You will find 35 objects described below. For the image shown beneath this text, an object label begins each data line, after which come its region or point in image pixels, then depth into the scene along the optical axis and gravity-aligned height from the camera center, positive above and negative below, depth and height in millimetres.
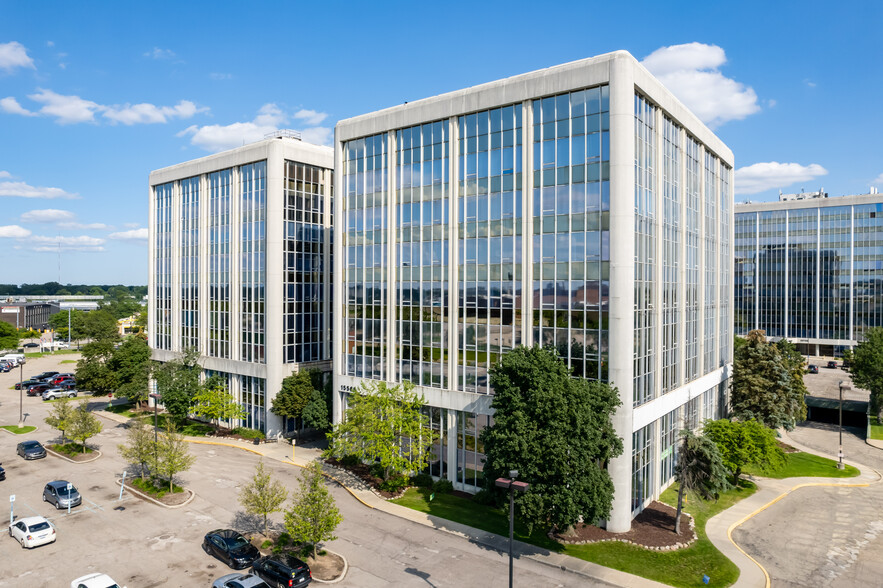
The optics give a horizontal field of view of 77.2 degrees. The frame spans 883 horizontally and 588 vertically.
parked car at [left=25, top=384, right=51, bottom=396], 82688 -14210
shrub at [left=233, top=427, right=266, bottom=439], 56781 -14533
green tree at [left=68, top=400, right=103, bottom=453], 48031 -11558
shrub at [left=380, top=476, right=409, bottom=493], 40625 -14077
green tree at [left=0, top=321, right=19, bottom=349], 133400 -10418
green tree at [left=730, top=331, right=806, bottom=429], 51531 -9313
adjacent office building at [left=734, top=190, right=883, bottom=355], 111375 +4536
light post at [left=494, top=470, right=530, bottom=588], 23542 -8282
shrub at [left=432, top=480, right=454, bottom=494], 40500 -14308
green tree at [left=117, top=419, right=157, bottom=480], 40156 -11444
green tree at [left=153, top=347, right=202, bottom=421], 57750 -9816
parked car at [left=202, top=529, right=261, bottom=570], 29047 -13667
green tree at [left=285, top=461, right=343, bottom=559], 28344 -11692
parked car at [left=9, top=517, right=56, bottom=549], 31172 -13558
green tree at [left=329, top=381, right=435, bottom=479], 40156 -10235
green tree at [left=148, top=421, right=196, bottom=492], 39062 -11898
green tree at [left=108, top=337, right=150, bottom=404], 65125 -8997
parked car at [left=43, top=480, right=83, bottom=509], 37250 -13763
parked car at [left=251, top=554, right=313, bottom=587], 26266 -13446
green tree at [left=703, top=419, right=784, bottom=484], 41000 -11570
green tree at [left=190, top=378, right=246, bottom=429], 56500 -11589
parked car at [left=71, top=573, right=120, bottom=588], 25391 -13297
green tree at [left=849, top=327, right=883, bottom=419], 62781 -8896
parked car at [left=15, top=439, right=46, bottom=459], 49281 -13975
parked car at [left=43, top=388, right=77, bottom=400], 78750 -14218
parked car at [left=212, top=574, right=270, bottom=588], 25267 -13279
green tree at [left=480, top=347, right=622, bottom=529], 29016 -8073
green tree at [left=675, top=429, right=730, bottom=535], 33750 -11054
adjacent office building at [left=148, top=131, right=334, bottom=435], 56719 +3164
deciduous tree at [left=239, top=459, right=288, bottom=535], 31375 -11763
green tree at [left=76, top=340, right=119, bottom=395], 65625 -9860
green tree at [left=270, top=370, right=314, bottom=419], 53250 -10049
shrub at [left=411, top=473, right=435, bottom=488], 41719 -14309
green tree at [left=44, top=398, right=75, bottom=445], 49500 -11287
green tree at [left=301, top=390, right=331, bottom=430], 51594 -11407
